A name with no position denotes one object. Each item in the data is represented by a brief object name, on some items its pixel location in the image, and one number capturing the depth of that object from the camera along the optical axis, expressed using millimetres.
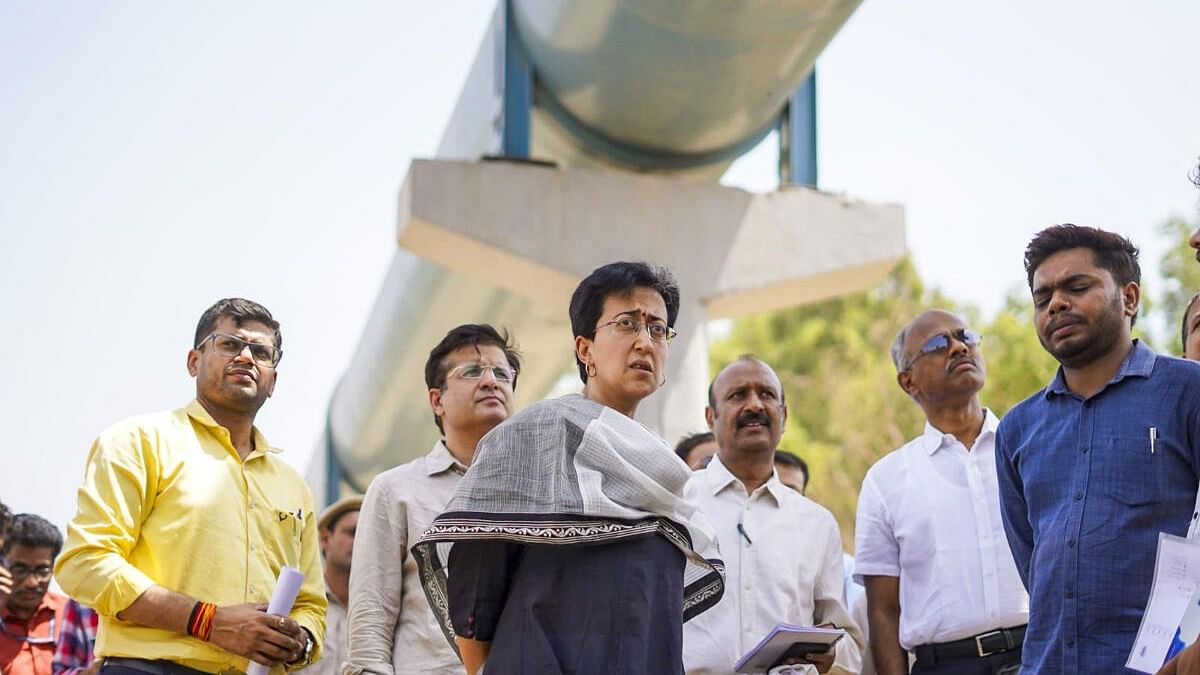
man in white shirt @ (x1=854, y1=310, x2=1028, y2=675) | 4402
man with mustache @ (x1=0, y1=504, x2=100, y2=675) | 5711
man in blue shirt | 3283
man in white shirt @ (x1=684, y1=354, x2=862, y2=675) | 4379
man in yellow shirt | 3648
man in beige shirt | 4078
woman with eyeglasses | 3021
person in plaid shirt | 5586
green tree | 23938
